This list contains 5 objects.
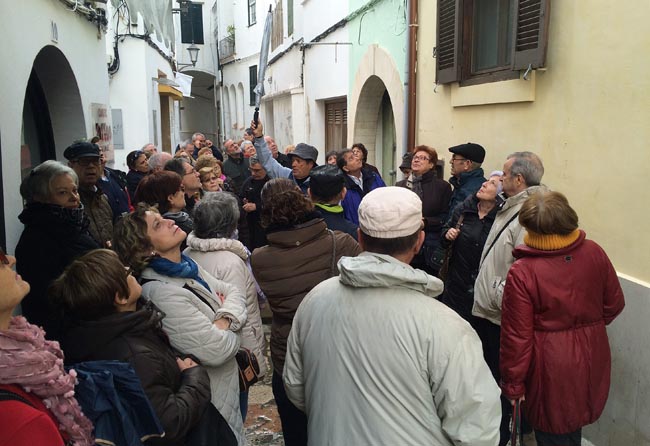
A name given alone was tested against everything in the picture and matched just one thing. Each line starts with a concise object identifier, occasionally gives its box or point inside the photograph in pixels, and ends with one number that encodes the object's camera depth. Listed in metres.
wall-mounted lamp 21.05
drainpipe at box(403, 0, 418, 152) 6.88
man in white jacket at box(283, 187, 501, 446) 1.67
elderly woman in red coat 2.63
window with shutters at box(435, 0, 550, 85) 4.40
